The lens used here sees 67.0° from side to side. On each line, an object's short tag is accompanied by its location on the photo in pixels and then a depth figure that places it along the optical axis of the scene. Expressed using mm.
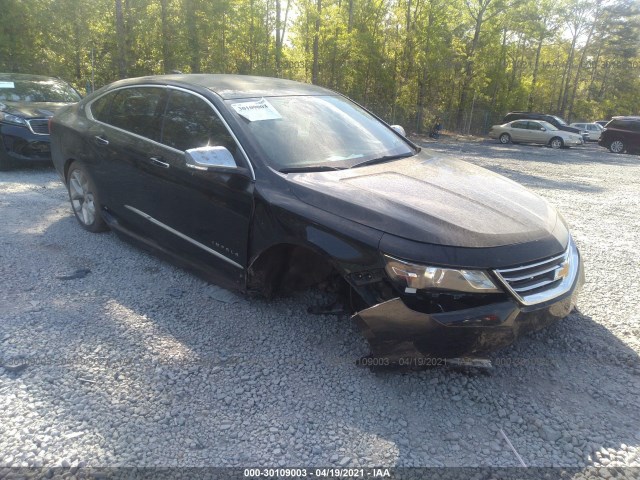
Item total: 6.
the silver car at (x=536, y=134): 25484
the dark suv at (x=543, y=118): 26359
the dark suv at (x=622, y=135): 22039
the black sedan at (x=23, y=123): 7621
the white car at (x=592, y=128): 32656
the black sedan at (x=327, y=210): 2461
